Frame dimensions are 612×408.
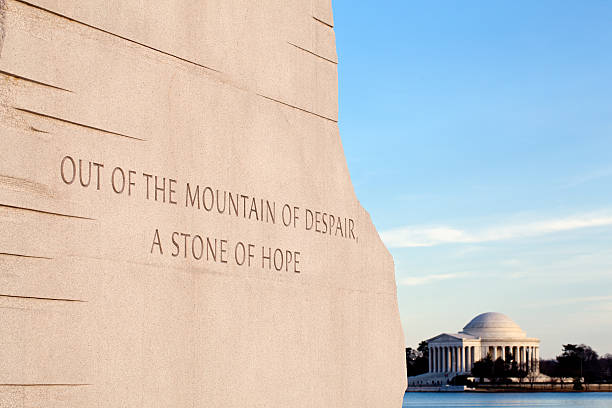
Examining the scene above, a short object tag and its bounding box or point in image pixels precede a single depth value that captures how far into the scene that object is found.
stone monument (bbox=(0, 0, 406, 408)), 5.91
